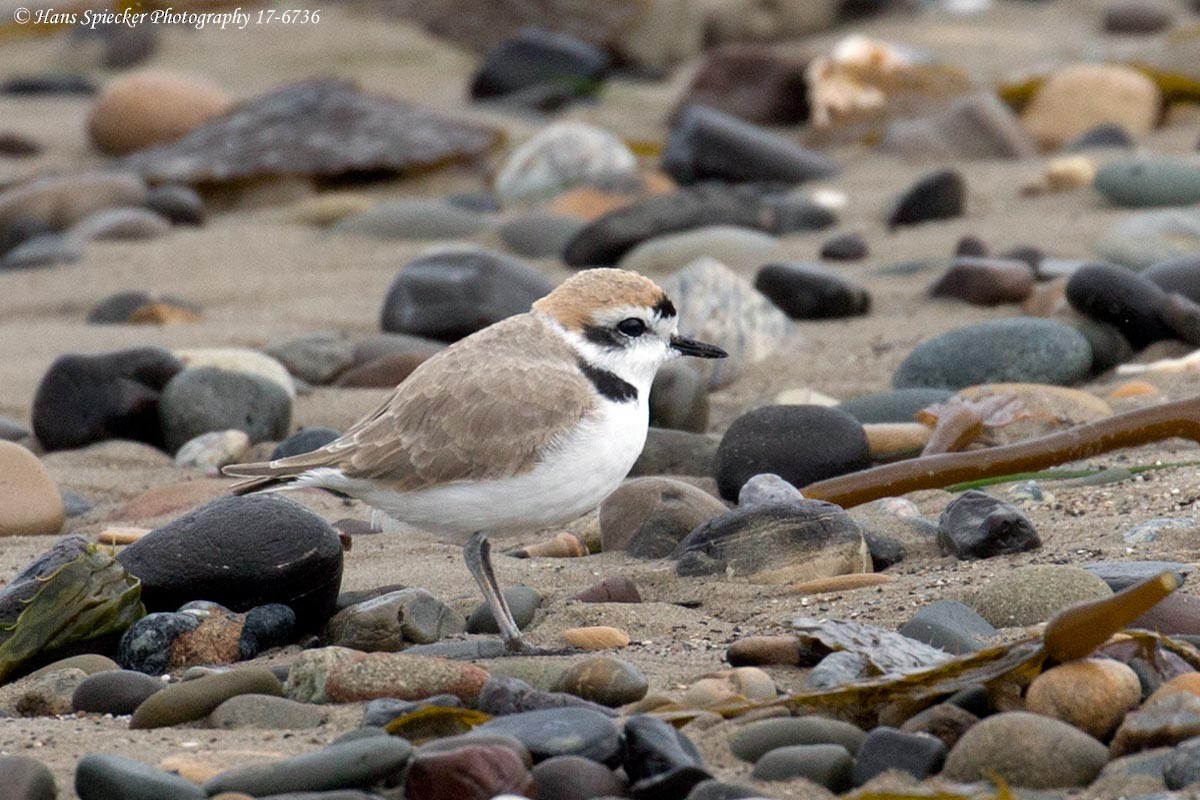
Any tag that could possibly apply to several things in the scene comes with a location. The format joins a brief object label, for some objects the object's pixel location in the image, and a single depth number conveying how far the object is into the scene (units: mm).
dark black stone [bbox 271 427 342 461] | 11923
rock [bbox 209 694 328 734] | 7504
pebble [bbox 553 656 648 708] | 7586
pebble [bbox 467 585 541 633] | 9164
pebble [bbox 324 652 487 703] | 7648
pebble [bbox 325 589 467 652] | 8766
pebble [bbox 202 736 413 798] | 6523
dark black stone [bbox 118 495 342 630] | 8977
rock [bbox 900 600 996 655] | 7895
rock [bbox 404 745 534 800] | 6430
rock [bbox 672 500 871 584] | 9344
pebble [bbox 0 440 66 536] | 11125
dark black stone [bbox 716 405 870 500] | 11055
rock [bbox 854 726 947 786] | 6613
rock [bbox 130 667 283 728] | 7641
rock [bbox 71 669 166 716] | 7937
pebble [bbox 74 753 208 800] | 6555
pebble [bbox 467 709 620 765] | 6824
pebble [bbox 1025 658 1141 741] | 6926
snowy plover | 8797
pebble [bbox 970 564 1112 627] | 8211
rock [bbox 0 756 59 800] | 6578
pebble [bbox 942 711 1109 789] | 6488
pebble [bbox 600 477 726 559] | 10203
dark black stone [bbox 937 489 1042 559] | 9312
